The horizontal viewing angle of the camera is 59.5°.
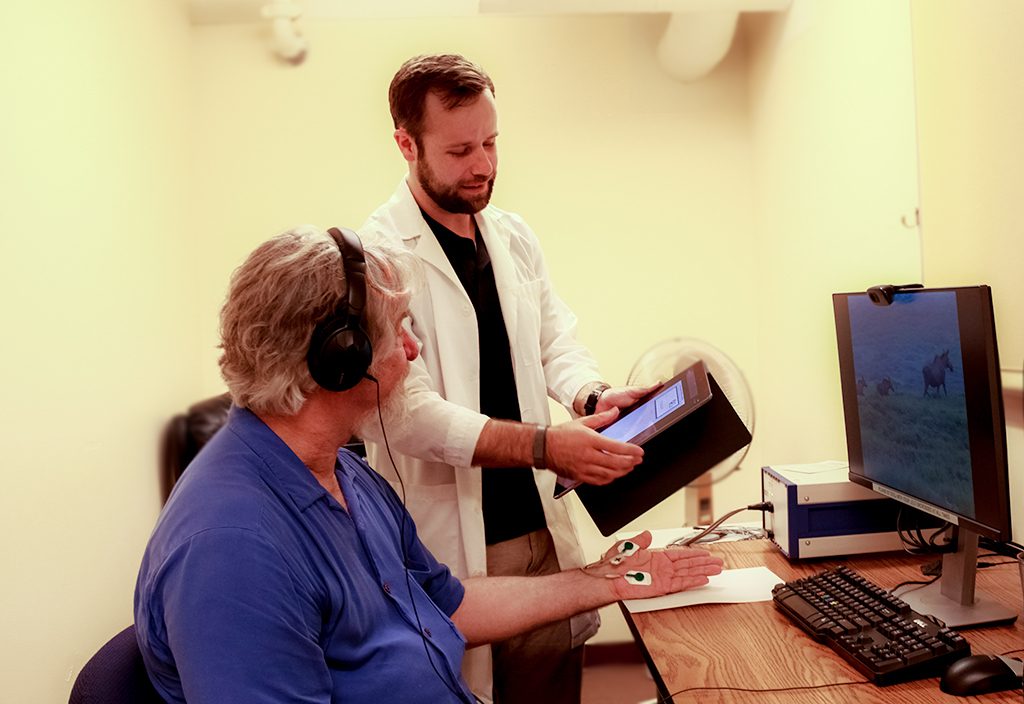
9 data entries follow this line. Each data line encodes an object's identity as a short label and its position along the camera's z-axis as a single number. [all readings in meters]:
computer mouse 1.07
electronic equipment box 1.65
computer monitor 1.20
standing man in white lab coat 1.81
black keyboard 1.13
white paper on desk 1.47
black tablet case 1.49
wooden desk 1.12
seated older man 0.94
